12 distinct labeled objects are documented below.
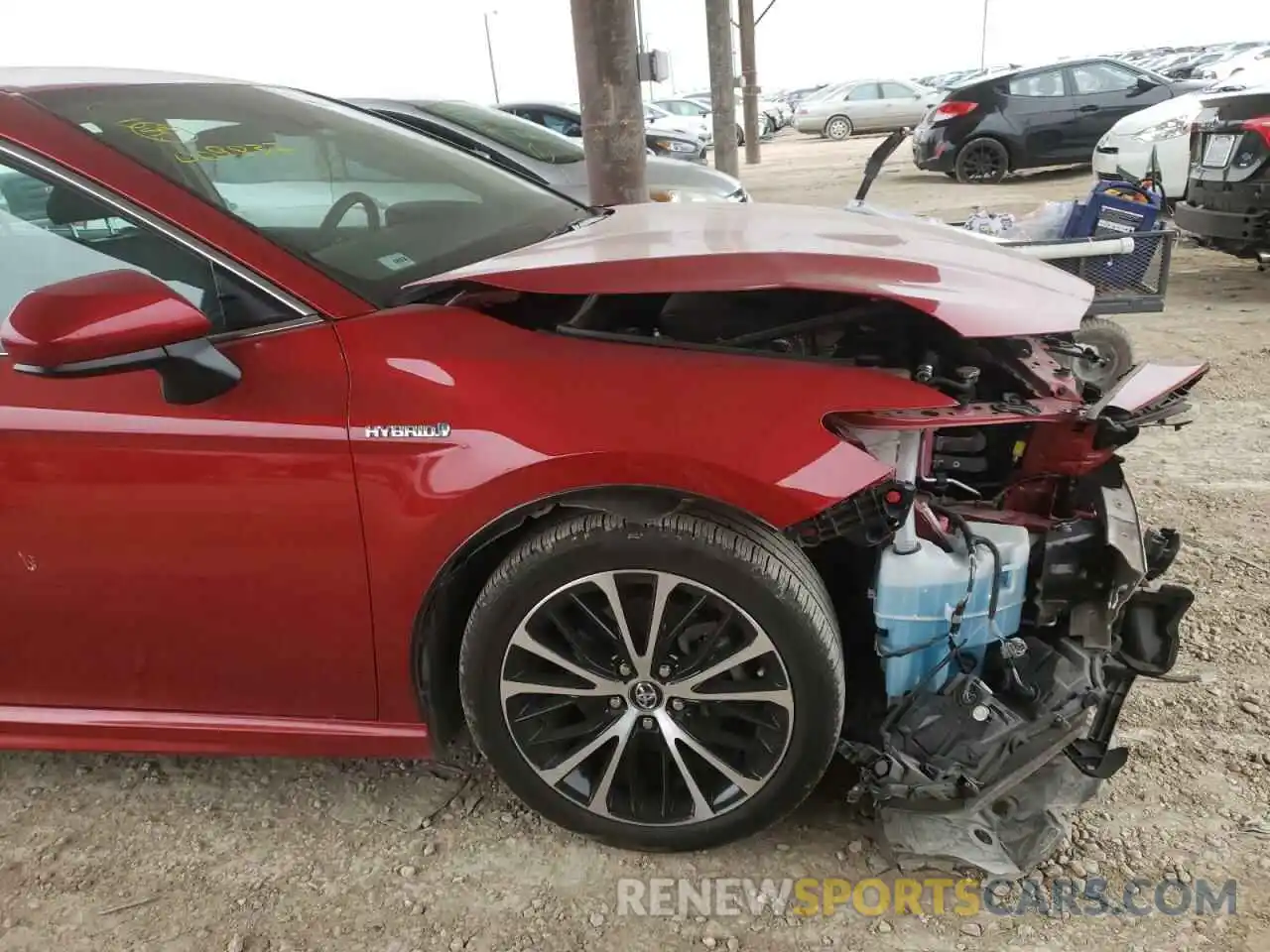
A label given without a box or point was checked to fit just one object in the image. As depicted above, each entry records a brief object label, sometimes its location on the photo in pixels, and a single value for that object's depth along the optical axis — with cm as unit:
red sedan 179
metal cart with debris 407
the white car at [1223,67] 736
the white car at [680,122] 2400
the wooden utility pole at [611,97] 541
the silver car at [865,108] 2322
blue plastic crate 419
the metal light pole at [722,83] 1442
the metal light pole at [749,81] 1972
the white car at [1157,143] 756
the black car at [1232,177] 546
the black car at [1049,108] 1177
